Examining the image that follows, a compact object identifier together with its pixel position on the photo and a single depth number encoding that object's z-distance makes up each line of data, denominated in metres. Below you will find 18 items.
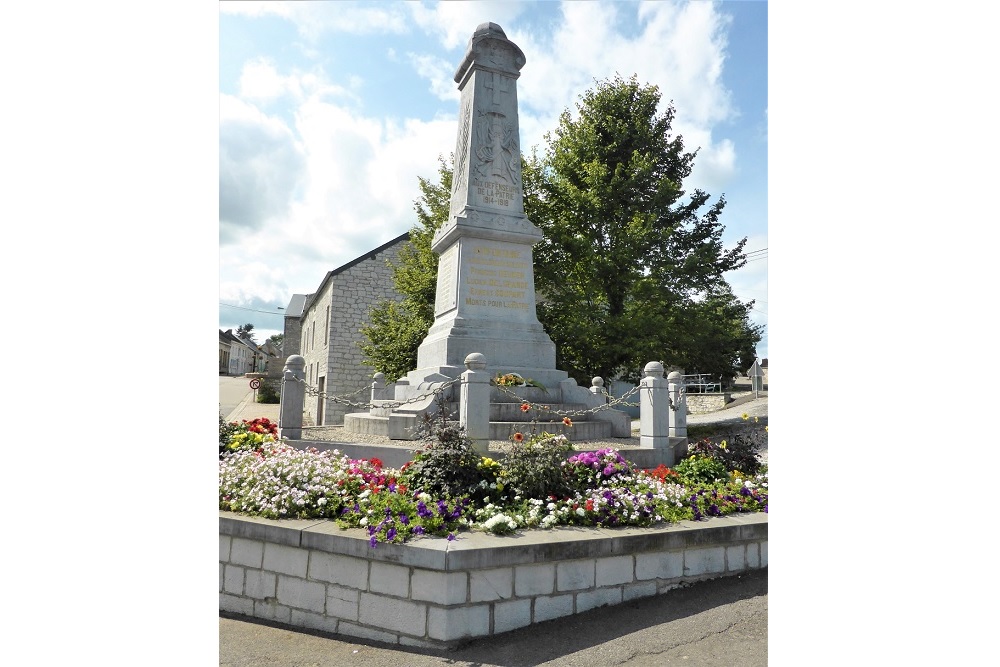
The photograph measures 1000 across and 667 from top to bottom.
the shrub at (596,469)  4.73
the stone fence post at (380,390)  9.42
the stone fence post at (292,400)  6.04
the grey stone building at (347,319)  20.41
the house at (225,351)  55.00
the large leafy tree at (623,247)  13.96
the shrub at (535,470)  4.46
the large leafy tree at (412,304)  15.29
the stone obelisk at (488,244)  8.46
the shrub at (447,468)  4.41
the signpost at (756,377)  24.34
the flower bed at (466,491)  3.93
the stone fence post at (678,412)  7.07
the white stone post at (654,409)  6.05
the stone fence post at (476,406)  5.28
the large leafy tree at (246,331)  94.72
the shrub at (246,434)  5.97
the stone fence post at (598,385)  9.61
